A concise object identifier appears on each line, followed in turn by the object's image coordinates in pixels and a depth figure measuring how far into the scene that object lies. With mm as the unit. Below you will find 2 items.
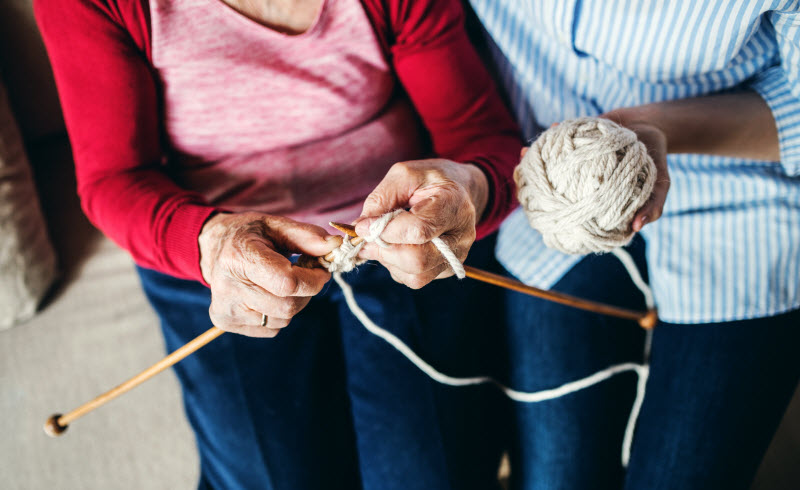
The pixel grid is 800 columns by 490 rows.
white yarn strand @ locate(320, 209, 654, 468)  701
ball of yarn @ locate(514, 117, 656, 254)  526
